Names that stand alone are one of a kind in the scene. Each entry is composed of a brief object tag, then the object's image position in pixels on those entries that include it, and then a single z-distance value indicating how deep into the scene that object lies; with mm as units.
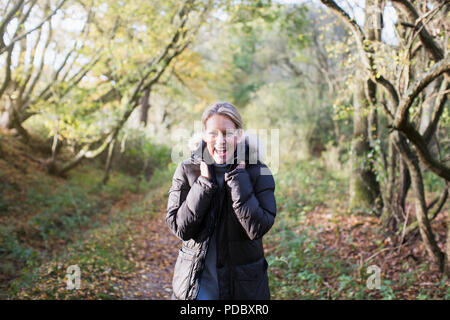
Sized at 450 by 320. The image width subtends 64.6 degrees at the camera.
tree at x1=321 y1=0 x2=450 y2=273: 3810
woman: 2287
